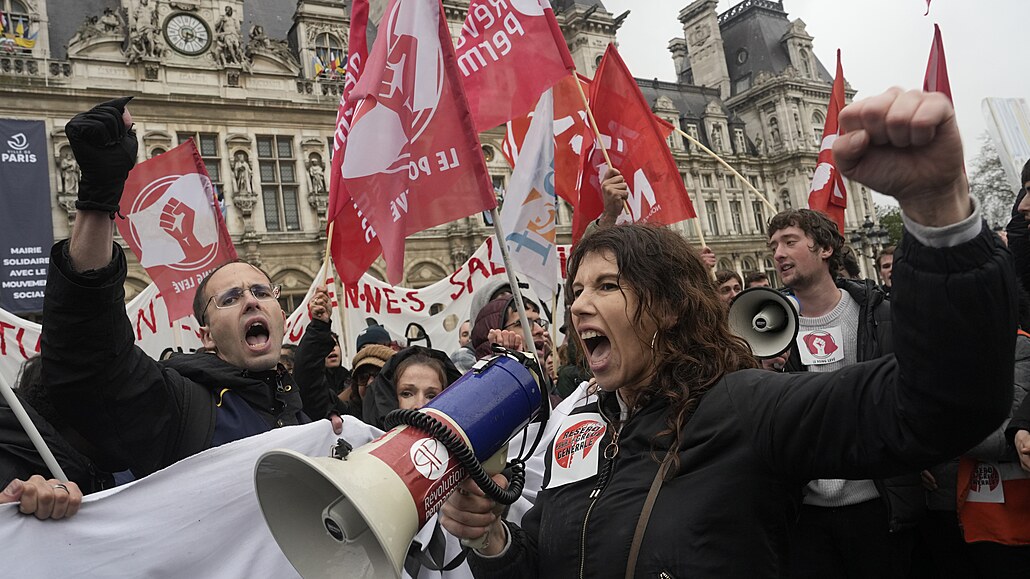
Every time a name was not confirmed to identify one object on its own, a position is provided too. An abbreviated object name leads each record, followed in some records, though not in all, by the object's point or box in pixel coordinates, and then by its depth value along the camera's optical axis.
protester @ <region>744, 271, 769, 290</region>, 6.16
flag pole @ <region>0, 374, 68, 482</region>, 2.19
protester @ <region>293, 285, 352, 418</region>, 4.46
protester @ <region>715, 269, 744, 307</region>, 6.06
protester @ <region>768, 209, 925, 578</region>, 2.97
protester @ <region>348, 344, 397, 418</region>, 5.07
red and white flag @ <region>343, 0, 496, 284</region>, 4.77
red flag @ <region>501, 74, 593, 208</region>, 6.53
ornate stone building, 18.22
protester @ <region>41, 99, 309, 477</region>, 2.12
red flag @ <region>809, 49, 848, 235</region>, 7.57
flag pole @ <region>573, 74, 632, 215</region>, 4.98
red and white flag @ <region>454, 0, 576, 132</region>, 5.39
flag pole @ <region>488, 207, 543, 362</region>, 3.60
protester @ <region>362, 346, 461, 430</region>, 3.51
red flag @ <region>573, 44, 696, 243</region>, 6.05
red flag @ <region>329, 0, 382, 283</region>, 5.66
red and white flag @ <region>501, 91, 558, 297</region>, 5.62
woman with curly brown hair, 1.19
